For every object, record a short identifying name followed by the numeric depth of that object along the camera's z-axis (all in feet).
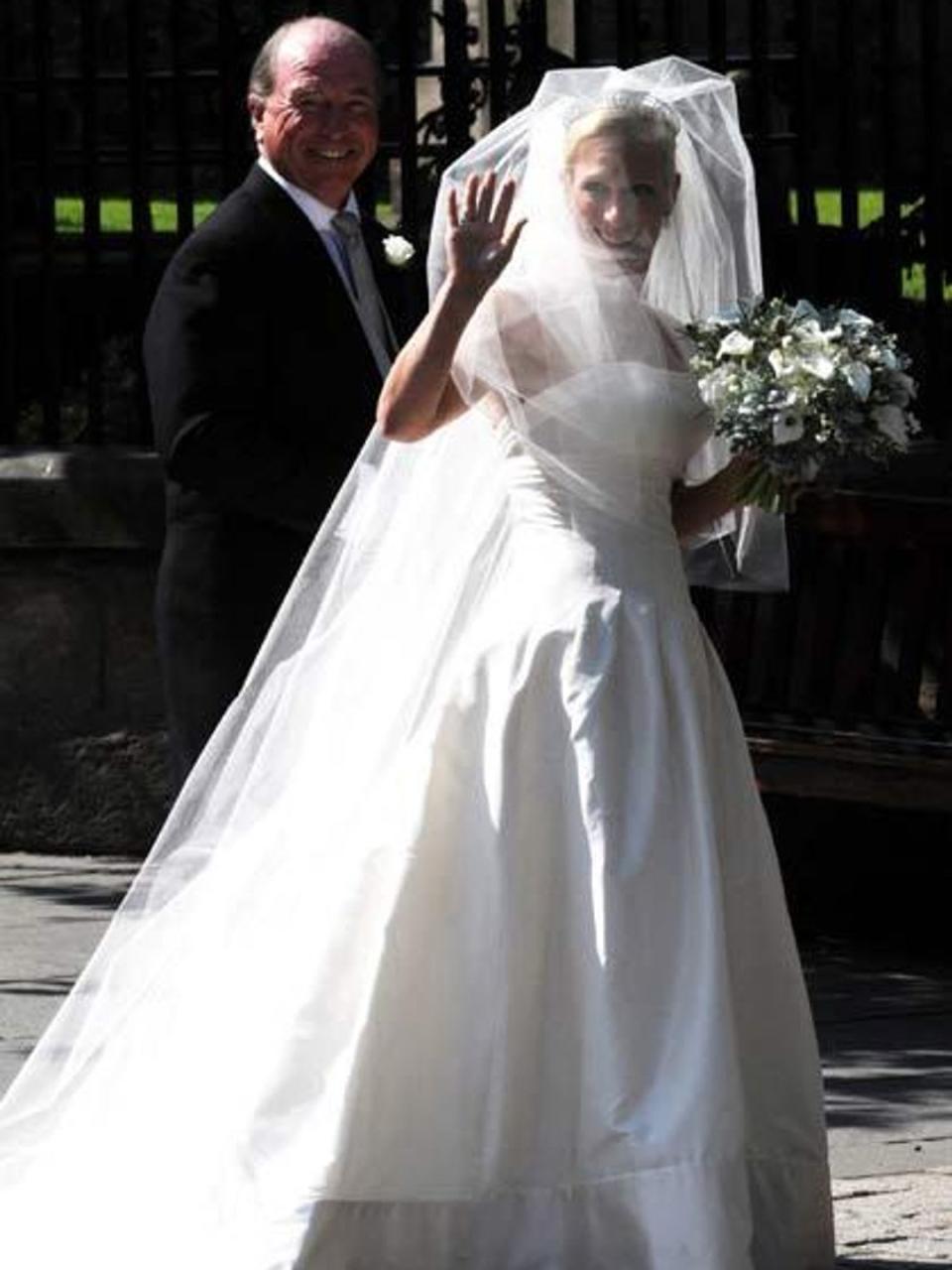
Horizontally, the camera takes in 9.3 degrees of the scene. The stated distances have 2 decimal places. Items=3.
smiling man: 33.97
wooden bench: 44.62
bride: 28.47
